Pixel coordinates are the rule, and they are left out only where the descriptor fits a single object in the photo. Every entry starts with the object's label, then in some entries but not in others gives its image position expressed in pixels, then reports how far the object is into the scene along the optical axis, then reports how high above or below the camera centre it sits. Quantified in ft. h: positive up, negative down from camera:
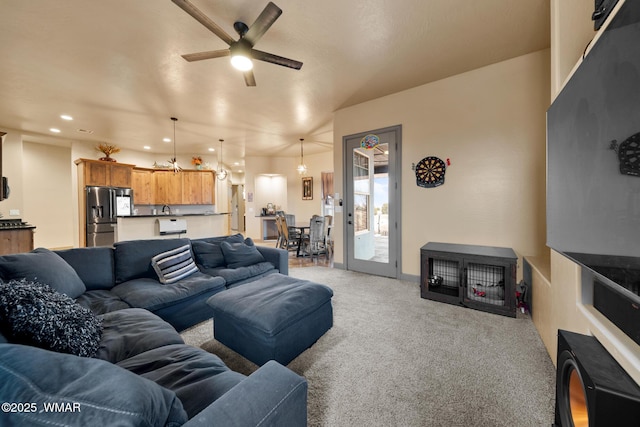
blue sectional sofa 1.69 -1.88
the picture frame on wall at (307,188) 26.17 +2.19
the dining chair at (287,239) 18.58 -2.40
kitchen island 13.01 -0.96
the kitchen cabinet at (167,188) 24.85 +2.21
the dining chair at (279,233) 18.94 -2.02
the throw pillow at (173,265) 8.16 -1.92
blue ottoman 5.61 -2.69
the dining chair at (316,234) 17.30 -1.87
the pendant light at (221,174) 22.02 +3.10
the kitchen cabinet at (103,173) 19.43 +3.09
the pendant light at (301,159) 21.95 +5.27
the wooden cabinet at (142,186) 23.75 +2.31
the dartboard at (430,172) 11.38 +1.67
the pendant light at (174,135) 16.16 +5.95
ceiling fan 6.29 +4.94
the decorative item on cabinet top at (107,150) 20.65 +5.10
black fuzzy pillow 2.98 -1.43
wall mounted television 2.67 +0.60
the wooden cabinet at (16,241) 13.28 -1.66
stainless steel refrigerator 19.52 -0.17
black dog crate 8.53 -2.77
